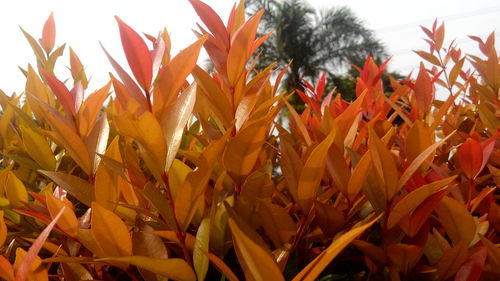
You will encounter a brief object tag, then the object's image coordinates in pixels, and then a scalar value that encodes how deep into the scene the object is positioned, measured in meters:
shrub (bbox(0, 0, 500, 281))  0.44
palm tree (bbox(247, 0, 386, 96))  19.09
